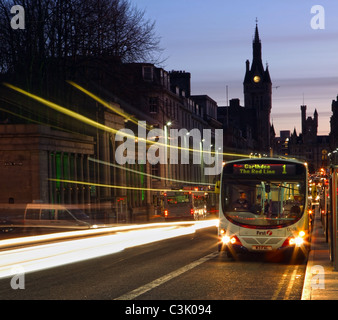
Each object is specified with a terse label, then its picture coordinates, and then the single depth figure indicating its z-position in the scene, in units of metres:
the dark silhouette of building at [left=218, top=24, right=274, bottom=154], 143.75
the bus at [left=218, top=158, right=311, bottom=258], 19.69
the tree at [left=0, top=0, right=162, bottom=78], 45.25
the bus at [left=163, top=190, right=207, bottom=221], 59.00
